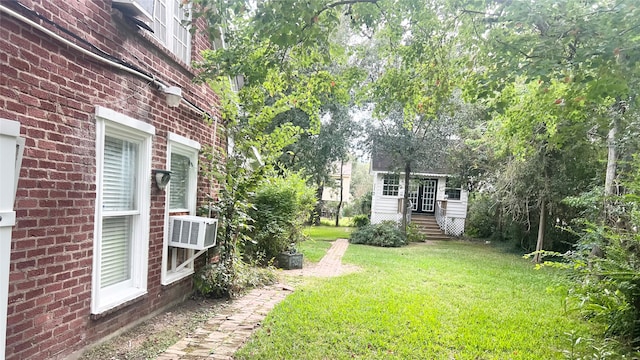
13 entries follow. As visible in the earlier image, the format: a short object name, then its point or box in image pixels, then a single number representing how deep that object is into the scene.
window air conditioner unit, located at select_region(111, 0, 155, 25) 3.59
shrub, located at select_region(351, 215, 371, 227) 19.79
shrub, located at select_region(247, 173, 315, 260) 8.26
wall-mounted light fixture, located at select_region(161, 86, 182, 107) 4.39
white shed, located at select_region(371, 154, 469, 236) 18.31
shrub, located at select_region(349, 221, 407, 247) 14.11
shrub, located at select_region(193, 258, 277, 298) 5.62
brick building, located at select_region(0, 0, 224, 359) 2.71
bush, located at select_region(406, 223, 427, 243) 15.63
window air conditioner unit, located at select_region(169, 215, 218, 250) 4.98
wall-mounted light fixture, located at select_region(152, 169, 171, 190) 4.48
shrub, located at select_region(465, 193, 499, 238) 14.74
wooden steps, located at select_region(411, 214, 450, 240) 17.19
